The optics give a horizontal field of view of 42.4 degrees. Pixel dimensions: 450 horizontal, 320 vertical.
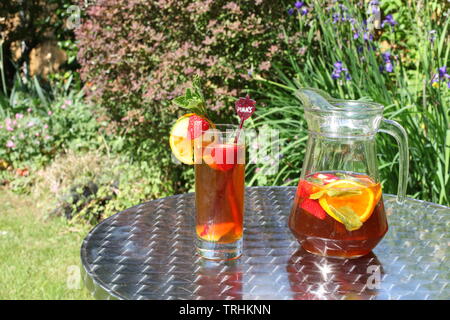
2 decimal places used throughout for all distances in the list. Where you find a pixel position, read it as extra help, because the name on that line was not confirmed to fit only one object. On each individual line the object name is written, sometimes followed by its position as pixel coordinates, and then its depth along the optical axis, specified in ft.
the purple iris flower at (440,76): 8.84
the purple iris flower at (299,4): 10.41
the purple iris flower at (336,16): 9.92
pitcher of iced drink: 3.88
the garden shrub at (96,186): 11.75
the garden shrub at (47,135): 14.21
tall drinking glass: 3.86
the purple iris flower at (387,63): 9.44
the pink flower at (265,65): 10.63
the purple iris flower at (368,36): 9.55
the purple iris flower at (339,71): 9.61
